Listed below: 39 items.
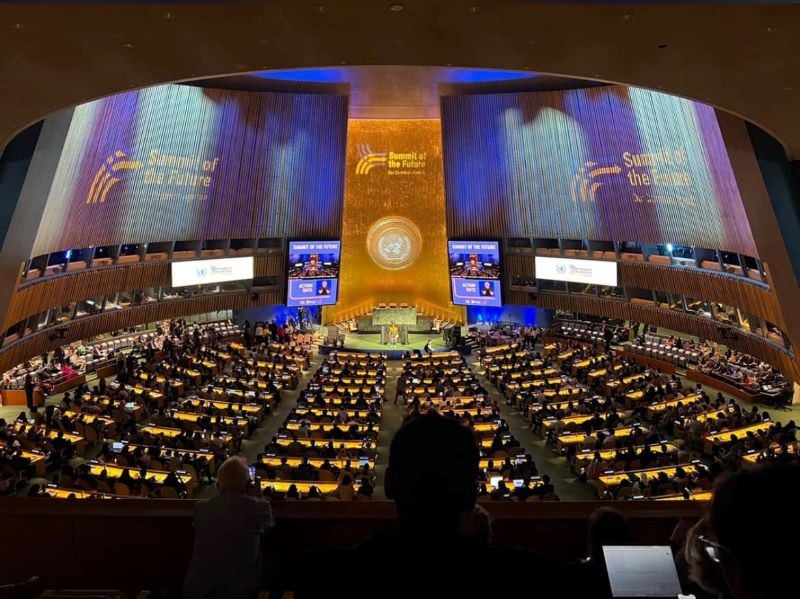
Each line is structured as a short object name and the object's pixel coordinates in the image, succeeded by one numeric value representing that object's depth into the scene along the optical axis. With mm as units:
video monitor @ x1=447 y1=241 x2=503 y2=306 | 25172
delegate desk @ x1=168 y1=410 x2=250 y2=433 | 15812
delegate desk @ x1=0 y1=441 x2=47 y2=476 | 12987
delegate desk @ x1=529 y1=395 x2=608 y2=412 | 17306
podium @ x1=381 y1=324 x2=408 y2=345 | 28281
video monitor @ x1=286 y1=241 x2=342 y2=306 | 25516
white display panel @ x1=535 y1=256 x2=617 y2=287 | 21922
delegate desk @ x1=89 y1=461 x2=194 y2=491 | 11766
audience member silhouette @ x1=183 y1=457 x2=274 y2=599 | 2555
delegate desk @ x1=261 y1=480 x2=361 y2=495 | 11328
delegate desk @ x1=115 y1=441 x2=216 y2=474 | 12908
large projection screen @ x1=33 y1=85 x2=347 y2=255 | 15656
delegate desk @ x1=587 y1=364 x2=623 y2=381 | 21316
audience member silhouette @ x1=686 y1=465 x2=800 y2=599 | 1286
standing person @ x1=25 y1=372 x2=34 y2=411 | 18453
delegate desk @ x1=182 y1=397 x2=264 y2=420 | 17188
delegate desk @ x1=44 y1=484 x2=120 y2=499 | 10430
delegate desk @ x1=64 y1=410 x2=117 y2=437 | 15453
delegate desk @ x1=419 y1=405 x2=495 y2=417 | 16531
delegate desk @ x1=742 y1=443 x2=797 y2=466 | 12281
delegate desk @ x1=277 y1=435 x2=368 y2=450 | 14219
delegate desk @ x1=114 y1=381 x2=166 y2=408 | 18141
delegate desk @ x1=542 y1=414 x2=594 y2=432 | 15961
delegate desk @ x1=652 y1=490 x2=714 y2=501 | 10323
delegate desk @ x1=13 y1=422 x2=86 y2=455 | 14309
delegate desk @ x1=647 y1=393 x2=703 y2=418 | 17125
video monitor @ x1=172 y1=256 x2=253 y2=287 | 22219
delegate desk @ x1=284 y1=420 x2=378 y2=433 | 15189
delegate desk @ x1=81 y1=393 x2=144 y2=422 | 16500
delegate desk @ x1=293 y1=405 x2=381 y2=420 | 16594
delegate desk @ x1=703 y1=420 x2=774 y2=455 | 14102
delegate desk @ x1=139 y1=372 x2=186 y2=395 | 19625
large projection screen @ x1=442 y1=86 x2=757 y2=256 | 15617
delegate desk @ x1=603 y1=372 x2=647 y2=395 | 19531
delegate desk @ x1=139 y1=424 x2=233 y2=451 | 14361
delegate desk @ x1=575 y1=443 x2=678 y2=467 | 13266
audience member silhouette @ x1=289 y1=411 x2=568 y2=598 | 1290
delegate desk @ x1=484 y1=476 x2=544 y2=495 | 10848
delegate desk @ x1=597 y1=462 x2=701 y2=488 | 11844
